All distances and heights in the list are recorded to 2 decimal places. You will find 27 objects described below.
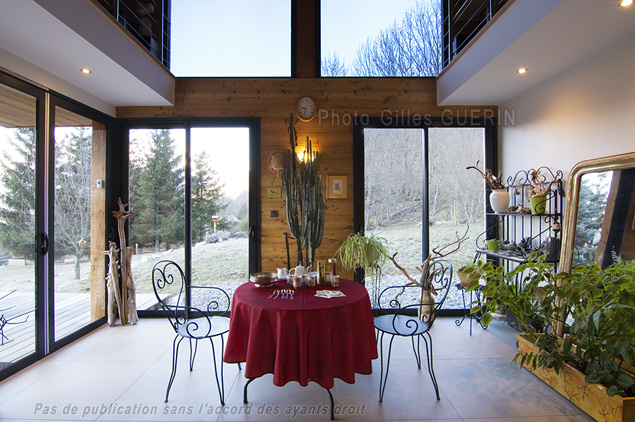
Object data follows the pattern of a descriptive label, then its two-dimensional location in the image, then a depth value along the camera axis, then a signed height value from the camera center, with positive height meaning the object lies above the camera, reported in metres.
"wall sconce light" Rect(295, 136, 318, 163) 3.68 +0.71
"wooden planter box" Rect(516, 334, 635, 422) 1.79 -1.17
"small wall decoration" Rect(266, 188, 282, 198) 3.77 +0.23
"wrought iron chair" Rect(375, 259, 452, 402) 2.30 -0.90
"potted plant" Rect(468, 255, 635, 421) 1.79 -0.71
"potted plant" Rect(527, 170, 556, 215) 2.88 +0.16
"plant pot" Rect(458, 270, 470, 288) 3.47 -0.76
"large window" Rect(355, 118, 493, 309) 3.87 +0.24
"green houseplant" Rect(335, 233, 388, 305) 3.39 -0.45
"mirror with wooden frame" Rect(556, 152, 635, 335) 2.20 -0.02
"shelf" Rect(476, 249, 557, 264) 2.89 -0.45
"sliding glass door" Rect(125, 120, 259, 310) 3.86 +0.15
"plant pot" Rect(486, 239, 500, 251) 3.43 -0.37
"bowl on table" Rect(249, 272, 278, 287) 2.52 -0.55
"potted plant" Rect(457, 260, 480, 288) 3.48 -0.70
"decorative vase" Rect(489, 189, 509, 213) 3.31 +0.11
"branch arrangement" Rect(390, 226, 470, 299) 3.18 -0.62
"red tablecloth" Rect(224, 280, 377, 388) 1.90 -0.80
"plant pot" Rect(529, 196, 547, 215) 2.89 +0.05
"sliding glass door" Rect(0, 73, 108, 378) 2.55 -0.08
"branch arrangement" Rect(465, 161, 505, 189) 3.43 +0.32
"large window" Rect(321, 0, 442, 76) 3.88 +2.15
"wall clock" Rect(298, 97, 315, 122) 3.76 +1.22
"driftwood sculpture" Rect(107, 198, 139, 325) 3.58 -0.82
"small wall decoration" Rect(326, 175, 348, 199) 3.77 +0.29
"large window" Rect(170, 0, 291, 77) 3.85 +2.13
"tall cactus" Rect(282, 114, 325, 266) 2.74 +0.07
